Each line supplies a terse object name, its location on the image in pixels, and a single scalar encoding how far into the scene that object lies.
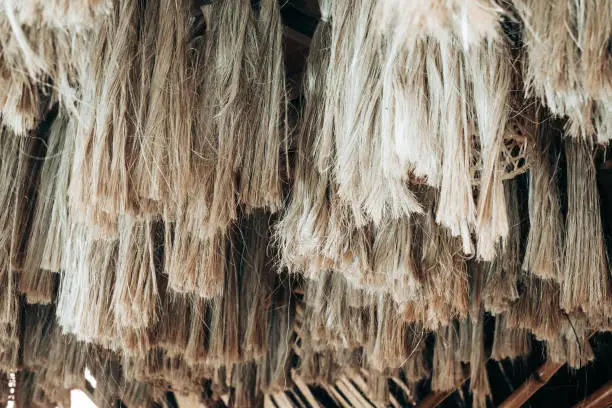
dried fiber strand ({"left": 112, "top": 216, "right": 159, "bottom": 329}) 1.91
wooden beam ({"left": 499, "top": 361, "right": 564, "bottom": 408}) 2.94
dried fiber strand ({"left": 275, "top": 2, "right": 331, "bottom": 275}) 1.83
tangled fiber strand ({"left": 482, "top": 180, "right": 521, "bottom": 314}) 2.28
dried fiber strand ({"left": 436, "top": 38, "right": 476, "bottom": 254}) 1.48
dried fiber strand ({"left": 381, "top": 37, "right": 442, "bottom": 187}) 1.48
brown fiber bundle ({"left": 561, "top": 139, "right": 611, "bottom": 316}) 2.07
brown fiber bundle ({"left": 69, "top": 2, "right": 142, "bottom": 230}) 1.65
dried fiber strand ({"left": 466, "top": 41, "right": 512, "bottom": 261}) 1.53
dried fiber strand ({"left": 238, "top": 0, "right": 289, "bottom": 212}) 1.82
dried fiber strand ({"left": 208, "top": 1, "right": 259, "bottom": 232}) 1.80
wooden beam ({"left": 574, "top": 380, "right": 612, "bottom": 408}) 2.94
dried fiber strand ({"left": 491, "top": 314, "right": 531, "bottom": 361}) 2.77
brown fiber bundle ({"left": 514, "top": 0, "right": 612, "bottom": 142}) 1.28
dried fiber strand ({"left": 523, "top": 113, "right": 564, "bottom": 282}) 2.07
